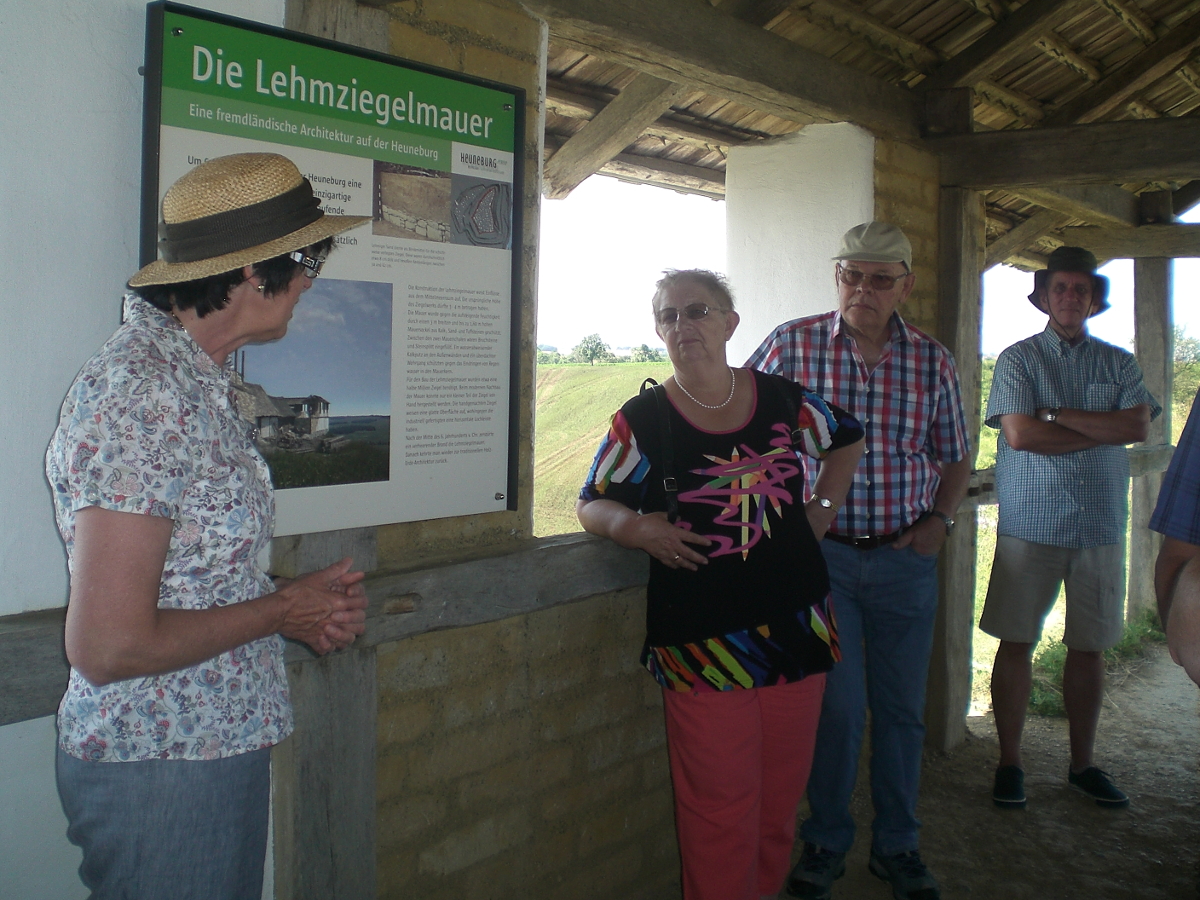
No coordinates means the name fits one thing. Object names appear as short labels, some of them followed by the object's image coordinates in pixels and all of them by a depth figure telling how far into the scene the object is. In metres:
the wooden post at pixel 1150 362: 7.72
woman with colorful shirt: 2.43
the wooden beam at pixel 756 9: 3.43
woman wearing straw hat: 1.31
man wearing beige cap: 3.03
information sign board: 1.88
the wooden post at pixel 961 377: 4.48
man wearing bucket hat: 3.79
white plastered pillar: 4.10
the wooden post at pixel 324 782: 2.17
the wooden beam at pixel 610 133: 3.67
